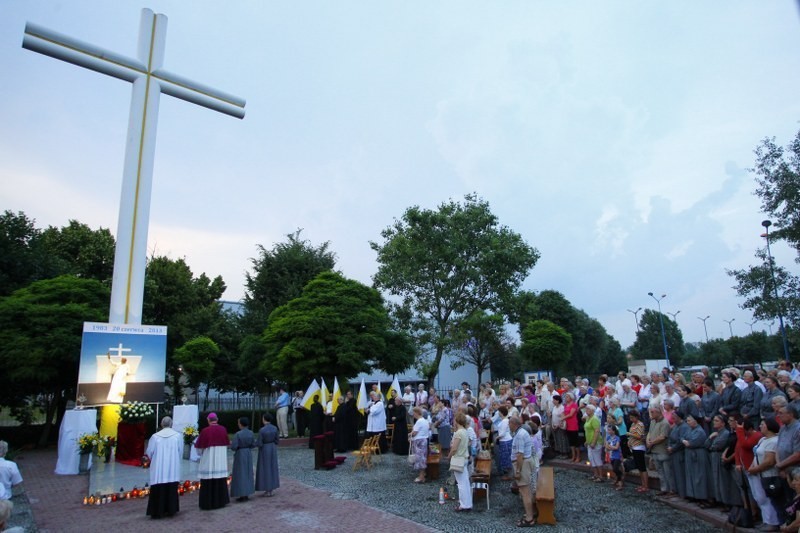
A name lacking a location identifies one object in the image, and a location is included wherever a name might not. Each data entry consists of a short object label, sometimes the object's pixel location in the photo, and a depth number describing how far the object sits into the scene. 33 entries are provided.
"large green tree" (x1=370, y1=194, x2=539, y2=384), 26.84
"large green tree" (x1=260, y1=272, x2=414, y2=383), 21.33
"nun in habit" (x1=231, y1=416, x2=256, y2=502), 10.73
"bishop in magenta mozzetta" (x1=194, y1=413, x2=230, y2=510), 10.17
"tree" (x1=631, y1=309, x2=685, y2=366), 97.38
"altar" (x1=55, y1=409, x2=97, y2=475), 13.95
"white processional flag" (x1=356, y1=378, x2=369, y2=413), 18.31
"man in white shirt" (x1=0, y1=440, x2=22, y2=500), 7.14
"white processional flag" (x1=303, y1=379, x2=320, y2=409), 17.70
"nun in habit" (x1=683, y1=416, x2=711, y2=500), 8.80
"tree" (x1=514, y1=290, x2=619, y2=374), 55.41
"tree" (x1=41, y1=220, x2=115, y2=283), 30.20
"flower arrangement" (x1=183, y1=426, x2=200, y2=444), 14.21
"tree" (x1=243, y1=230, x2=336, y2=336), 30.98
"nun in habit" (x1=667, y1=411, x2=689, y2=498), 9.26
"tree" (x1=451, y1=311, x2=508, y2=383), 25.64
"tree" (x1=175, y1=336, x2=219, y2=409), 22.44
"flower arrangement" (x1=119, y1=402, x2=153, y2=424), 13.48
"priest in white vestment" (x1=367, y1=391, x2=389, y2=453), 16.58
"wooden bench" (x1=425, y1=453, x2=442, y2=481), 12.62
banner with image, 12.96
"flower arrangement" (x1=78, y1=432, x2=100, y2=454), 13.57
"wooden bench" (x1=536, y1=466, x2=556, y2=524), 8.79
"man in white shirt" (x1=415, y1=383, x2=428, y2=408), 18.64
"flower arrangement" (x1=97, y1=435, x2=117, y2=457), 13.63
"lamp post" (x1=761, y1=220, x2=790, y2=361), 23.41
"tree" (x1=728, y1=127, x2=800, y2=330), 22.64
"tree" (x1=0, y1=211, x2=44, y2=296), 22.45
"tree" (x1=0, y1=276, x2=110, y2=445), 18.41
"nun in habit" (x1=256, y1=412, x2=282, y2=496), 11.25
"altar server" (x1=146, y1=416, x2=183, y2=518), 9.50
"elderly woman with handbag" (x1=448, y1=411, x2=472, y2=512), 9.72
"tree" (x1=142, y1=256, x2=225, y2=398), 28.19
